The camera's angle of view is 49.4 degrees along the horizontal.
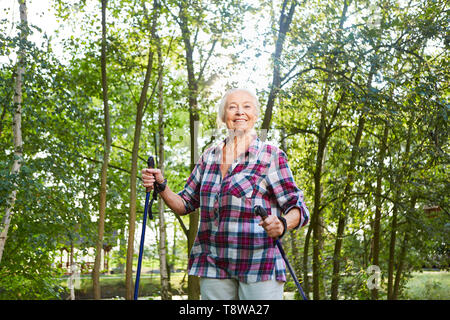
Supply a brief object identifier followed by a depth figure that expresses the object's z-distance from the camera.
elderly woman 1.79
